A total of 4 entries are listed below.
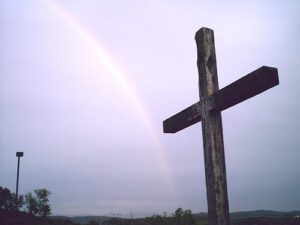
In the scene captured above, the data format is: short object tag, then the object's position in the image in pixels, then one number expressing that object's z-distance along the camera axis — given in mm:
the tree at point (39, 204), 23938
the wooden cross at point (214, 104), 2617
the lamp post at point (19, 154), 27261
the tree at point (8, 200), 23406
